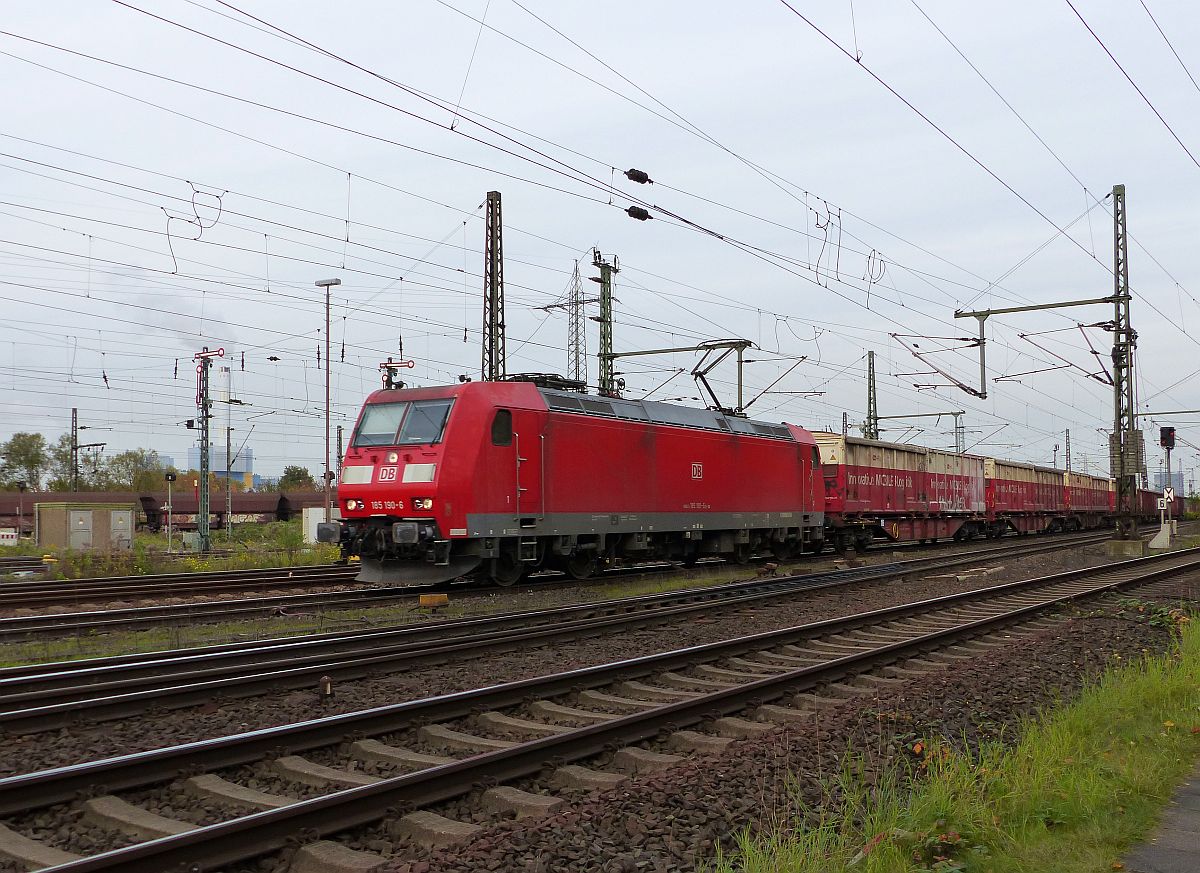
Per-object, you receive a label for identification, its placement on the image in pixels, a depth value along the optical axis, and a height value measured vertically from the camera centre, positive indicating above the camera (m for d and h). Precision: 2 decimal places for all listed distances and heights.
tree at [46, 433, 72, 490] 81.88 +4.01
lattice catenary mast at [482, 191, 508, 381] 23.02 +5.26
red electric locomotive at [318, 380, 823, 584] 15.49 +0.27
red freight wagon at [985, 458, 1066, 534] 40.23 -0.35
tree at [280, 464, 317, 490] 95.78 +2.37
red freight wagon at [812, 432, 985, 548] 28.52 +0.02
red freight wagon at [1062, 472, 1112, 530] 50.97 -0.68
